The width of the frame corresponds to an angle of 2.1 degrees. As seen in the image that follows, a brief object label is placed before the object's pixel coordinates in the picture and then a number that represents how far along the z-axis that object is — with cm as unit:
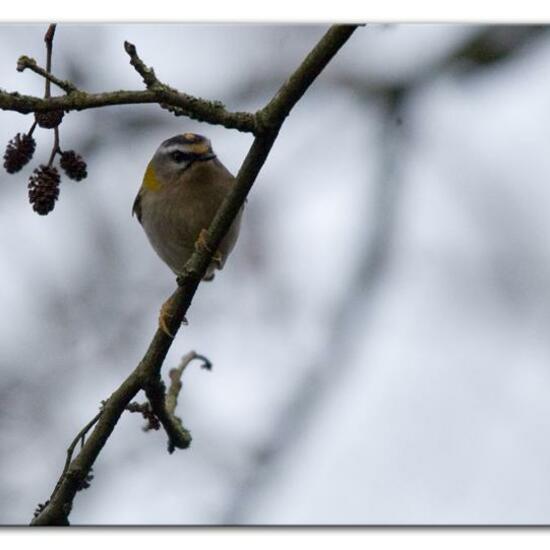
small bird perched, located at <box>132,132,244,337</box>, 626
